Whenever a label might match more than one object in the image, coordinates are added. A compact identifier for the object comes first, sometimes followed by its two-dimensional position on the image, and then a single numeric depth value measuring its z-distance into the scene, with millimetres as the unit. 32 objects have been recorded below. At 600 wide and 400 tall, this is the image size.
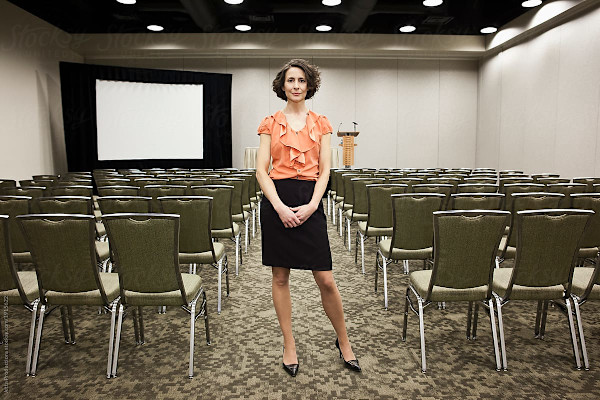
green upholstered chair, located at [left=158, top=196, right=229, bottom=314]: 3061
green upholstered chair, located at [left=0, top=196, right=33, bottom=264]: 3112
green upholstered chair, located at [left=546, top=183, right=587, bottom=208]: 3902
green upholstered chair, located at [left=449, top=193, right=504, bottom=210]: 3164
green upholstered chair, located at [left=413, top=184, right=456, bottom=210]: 3830
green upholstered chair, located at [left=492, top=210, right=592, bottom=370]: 2225
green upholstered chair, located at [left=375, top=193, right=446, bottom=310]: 3068
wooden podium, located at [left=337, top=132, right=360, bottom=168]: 10195
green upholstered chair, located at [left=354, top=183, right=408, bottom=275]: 3855
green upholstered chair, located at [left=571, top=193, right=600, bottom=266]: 3116
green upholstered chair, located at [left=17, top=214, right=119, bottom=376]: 2186
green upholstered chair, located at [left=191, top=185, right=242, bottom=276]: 3771
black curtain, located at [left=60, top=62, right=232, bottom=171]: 10141
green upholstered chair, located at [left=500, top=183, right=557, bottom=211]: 3945
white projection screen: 10766
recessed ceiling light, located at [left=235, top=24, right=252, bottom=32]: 10742
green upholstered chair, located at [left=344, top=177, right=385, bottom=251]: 4660
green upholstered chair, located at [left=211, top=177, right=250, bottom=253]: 4746
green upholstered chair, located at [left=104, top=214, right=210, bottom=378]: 2221
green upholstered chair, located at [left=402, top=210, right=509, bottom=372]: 2254
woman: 2182
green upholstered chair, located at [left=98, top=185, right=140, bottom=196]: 3971
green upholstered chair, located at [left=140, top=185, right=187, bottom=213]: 3895
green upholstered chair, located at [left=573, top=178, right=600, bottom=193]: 4672
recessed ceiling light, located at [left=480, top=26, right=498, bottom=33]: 10787
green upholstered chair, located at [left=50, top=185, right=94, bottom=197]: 4039
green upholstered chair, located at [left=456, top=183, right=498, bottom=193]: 4109
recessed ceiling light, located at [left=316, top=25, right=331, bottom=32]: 10820
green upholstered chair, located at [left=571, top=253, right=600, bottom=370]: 2340
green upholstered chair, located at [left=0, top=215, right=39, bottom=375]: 2197
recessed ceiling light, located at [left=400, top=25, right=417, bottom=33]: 10883
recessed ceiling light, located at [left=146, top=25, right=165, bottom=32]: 10758
